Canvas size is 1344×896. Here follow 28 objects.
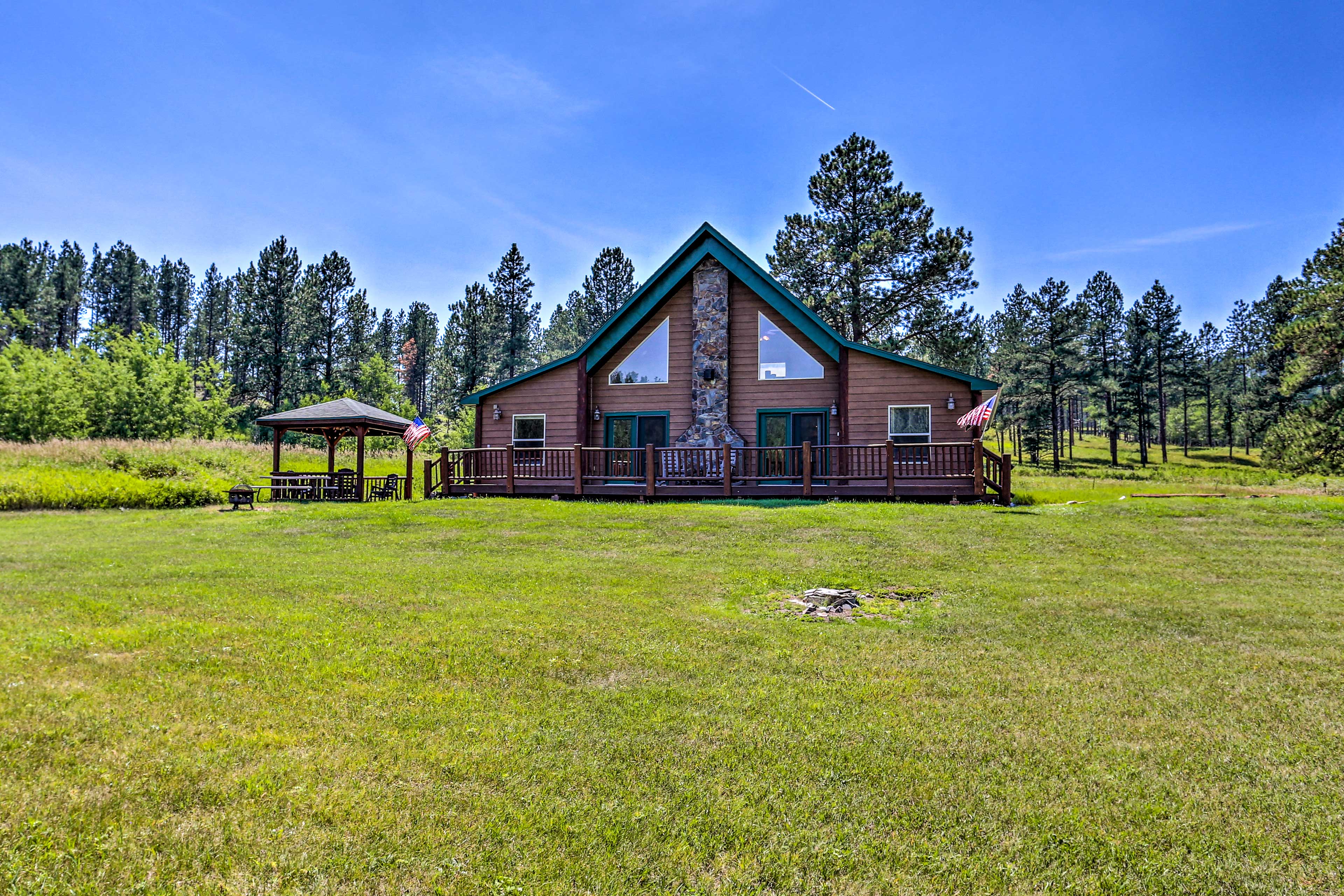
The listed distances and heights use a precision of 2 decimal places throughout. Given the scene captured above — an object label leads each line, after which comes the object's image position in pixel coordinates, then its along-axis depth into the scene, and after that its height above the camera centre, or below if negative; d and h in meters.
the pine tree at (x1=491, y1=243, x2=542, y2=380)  47.34 +10.25
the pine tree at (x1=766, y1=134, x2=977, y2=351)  33.09 +9.63
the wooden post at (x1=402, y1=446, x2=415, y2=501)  19.39 -0.19
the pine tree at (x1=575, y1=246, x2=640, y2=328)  52.16 +13.20
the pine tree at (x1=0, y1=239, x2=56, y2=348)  64.19 +16.12
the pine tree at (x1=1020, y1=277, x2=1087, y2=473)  50.09 +7.81
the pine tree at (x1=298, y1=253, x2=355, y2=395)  47.12 +9.63
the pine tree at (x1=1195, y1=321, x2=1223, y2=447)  70.88 +10.81
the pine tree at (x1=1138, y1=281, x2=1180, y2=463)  54.22 +10.12
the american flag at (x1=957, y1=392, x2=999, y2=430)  15.48 +0.86
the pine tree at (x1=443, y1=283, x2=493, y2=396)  47.41 +8.10
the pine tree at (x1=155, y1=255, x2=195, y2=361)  80.50 +19.24
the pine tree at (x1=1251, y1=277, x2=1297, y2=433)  51.28 +6.67
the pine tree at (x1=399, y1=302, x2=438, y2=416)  77.62 +13.24
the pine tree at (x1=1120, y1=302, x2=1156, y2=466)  53.28 +6.30
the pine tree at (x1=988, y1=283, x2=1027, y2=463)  56.94 +8.82
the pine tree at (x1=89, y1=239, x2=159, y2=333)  73.94 +18.82
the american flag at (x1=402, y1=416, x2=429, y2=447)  18.30 +0.76
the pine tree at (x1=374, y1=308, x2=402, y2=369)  78.62 +13.96
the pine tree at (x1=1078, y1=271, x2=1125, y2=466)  54.31 +9.58
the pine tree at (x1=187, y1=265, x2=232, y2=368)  81.56 +17.71
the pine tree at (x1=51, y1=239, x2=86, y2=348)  69.62 +17.33
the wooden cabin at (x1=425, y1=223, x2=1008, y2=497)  17.27 +1.34
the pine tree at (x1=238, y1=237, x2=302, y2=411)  45.25 +10.17
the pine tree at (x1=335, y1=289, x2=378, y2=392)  48.84 +8.81
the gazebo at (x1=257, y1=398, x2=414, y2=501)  19.78 +1.09
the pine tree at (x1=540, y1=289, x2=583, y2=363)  65.25 +13.03
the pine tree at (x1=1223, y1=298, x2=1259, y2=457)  65.69 +10.37
